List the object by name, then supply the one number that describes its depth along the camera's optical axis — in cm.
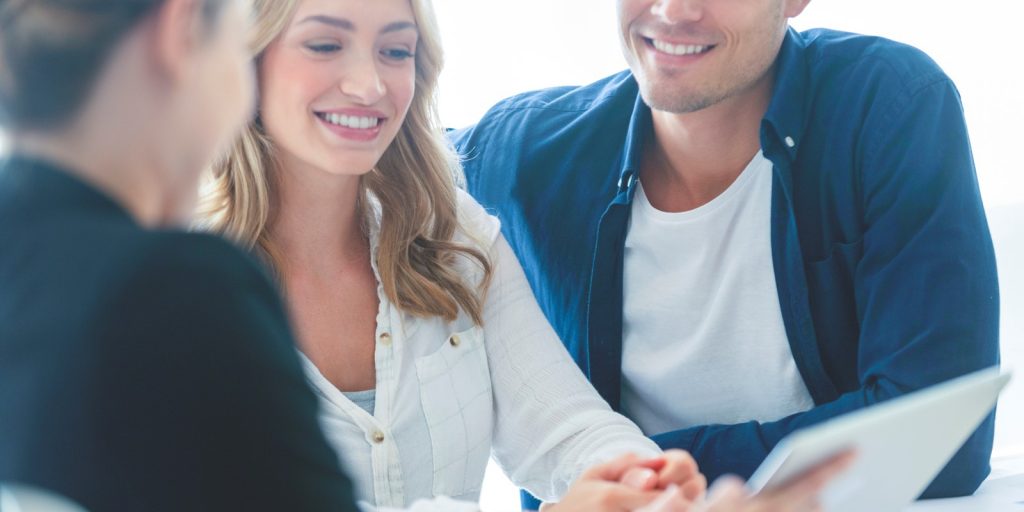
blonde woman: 164
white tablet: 115
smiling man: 166
